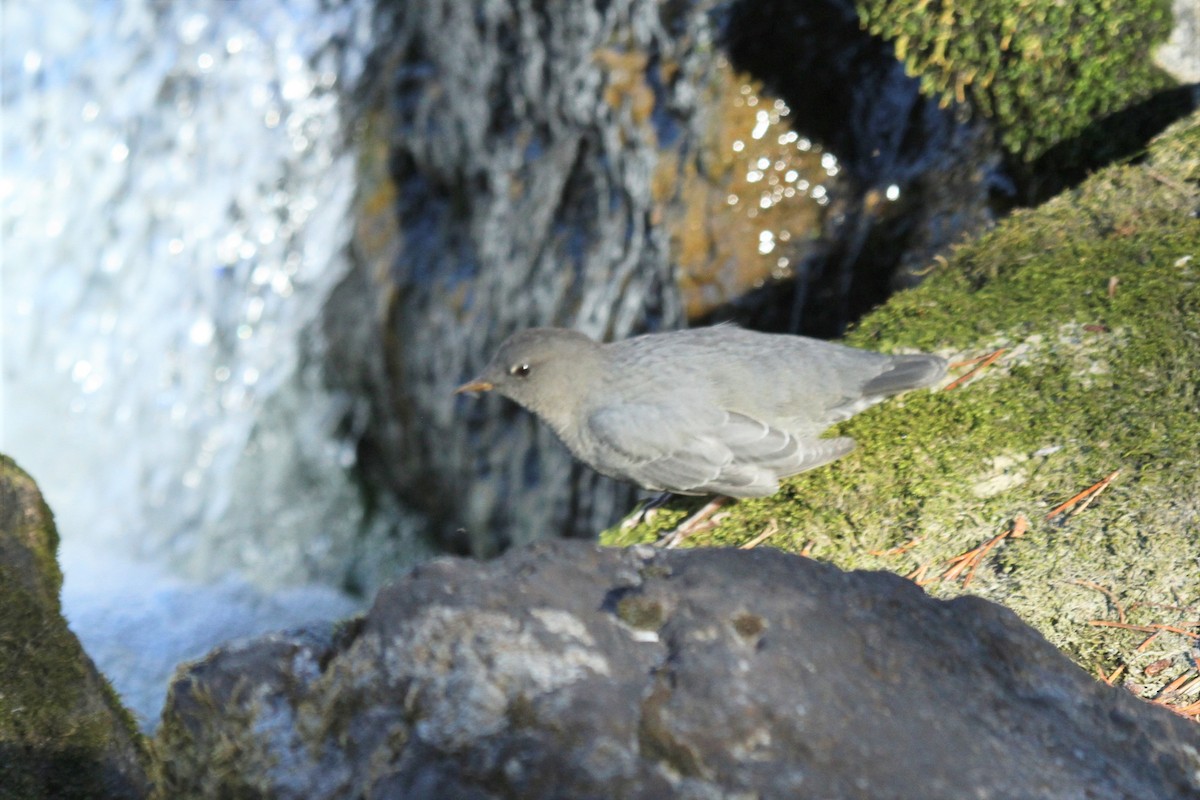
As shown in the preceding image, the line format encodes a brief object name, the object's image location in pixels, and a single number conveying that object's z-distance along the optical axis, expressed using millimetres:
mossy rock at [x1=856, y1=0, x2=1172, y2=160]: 5027
